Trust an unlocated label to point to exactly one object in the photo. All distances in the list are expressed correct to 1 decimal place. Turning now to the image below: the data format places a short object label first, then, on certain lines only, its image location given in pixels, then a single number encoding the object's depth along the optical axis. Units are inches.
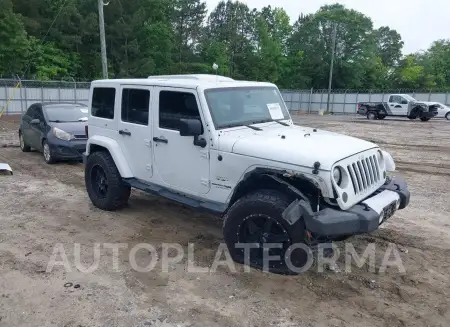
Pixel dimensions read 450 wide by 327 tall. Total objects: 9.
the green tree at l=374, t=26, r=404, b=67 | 2972.4
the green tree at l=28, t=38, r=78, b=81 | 1478.8
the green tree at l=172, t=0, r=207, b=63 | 2310.5
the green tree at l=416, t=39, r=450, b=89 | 2605.8
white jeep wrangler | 161.8
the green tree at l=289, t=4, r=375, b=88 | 2420.0
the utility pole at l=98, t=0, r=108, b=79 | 716.0
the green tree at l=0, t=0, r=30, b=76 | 1279.5
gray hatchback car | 399.9
